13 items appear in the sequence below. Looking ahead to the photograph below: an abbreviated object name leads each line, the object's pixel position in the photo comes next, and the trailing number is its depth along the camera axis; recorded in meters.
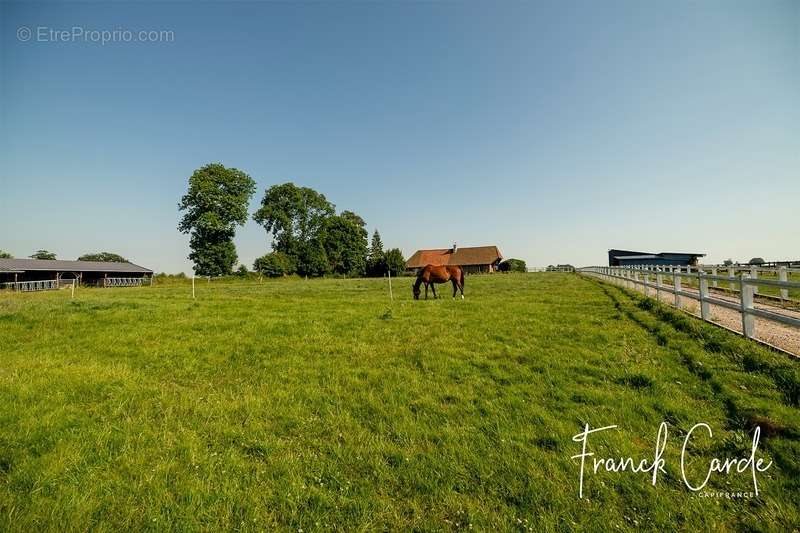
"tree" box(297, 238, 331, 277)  65.44
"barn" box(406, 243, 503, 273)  75.56
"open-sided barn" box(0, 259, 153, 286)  42.74
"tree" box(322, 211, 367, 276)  69.75
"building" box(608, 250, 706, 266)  58.88
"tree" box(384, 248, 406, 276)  74.47
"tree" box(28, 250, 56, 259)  108.19
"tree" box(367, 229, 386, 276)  75.12
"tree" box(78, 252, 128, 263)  123.38
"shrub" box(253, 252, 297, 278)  61.19
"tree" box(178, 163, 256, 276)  51.75
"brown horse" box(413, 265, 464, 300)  17.52
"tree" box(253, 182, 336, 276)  65.88
